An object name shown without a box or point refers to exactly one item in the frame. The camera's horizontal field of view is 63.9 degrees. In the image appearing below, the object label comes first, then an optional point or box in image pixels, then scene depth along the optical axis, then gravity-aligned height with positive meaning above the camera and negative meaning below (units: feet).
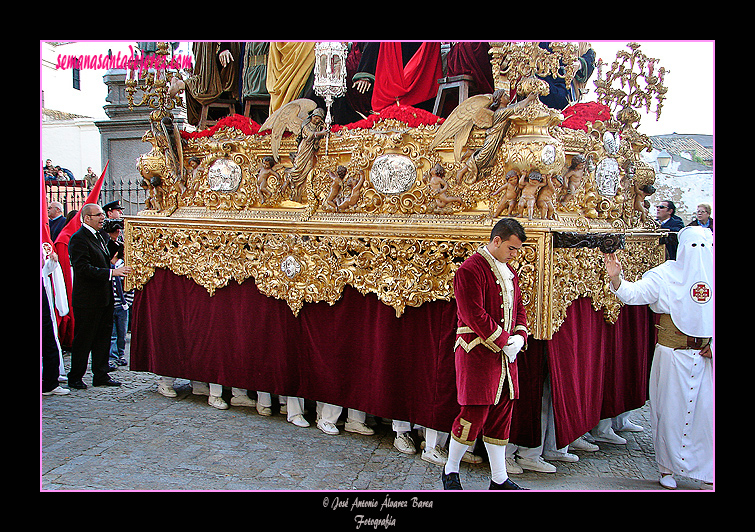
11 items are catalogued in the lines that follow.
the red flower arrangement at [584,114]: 15.81 +4.02
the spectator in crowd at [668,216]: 23.54 +1.92
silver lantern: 17.74 +5.67
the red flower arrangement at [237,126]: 19.07 +4.43
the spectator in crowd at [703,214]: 24.05 +2.05
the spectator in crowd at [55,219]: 25.67 +1.88
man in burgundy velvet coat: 11.67 -1.61
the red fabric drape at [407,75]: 17.83 +5.61
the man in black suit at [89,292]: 21.12 -1.00
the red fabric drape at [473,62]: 17.63 +5.97
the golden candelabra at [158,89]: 19.67 +5.77
